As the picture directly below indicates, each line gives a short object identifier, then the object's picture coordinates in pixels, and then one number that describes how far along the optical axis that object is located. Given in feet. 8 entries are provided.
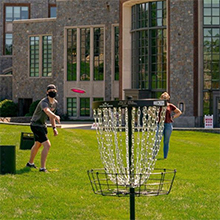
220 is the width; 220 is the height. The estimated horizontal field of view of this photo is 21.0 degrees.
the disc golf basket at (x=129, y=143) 23.13
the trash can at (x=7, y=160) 41.93
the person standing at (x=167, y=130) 53.26
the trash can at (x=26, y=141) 54.41
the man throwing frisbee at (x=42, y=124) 42.45
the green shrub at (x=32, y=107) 167.65
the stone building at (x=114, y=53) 127.54
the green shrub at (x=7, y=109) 182.19
